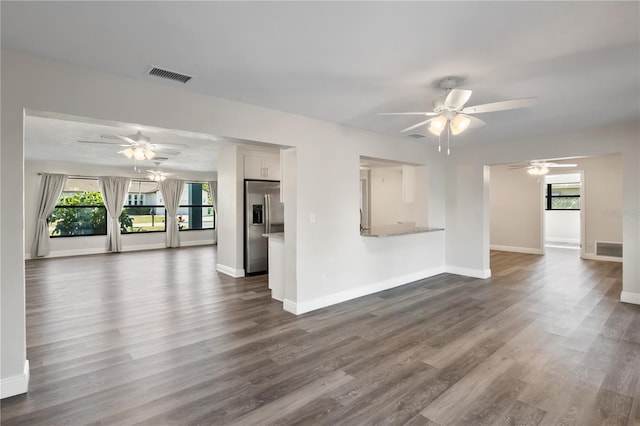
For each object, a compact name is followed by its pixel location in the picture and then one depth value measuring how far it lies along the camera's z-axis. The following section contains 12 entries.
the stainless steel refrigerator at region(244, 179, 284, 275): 6.34
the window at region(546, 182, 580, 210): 10.77
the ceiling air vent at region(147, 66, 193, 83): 2.69
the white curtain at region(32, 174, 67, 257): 8.39
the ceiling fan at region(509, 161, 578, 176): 7.70
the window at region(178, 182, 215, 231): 11.25
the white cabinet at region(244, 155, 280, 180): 6.41
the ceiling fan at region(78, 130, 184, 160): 4.99
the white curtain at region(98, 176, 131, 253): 9.39
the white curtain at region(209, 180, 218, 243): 11.38
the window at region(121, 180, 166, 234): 10.21
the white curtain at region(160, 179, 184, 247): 10.59
